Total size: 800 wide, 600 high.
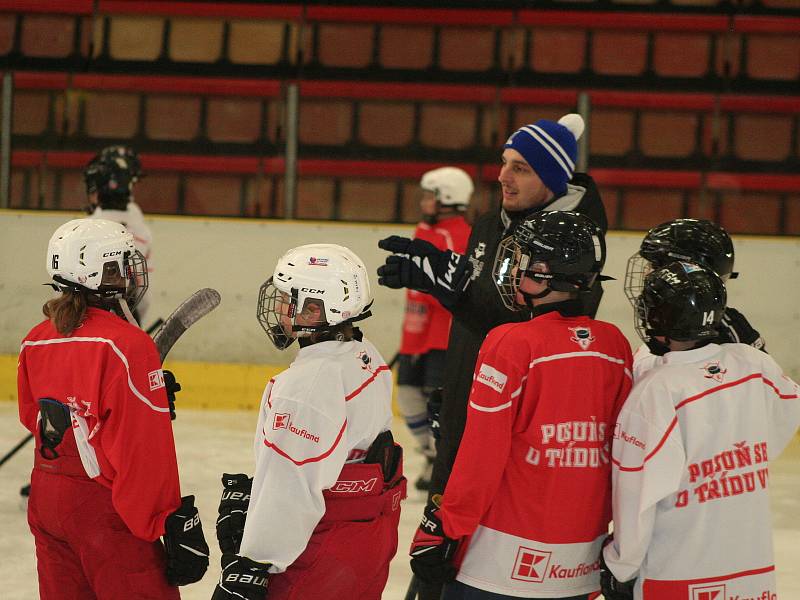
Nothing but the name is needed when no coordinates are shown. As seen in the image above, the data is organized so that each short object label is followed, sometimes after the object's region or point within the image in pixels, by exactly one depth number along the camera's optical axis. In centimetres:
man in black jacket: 1520
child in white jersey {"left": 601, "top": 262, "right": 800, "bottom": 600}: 1446
